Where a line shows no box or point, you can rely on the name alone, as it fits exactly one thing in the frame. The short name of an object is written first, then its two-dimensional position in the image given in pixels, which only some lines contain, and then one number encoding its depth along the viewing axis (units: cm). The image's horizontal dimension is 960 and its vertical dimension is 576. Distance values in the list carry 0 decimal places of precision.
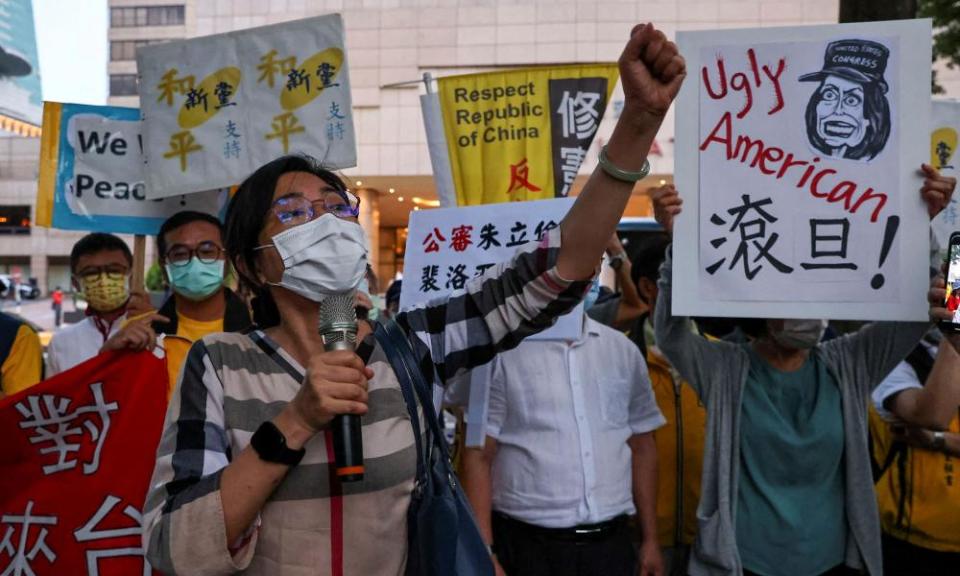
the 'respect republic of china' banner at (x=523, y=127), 387
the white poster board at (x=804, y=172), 258
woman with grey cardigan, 277
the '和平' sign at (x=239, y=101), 371
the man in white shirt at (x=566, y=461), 294
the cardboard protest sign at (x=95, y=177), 388
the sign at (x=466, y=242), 306
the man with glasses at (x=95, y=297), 359
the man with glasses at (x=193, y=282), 312
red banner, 259
